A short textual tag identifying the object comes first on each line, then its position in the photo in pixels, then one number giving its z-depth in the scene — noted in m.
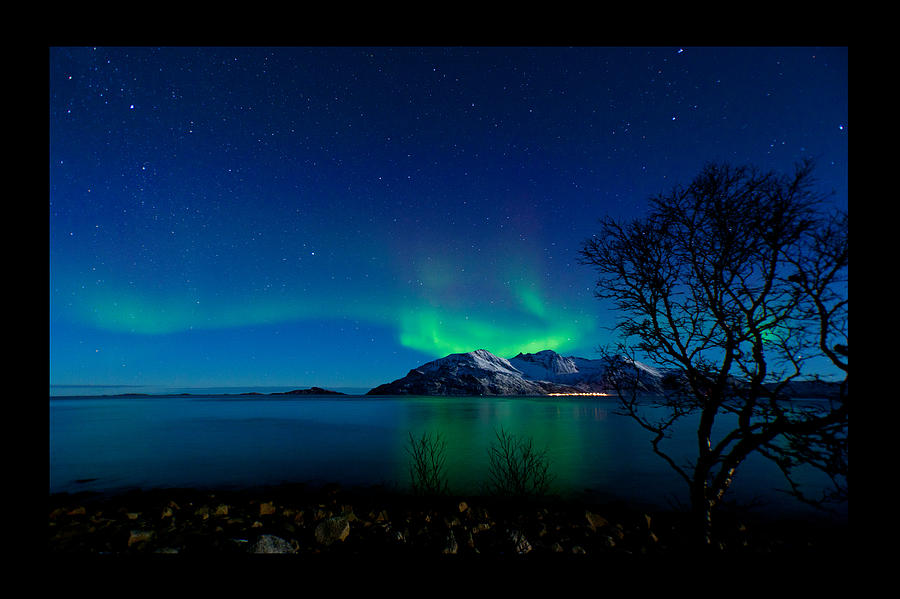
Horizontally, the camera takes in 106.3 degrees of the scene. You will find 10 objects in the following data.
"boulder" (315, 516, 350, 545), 5.93
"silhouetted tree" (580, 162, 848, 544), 3.38
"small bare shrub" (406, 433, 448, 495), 12.00
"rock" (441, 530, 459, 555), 5.55
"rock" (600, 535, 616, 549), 6.65
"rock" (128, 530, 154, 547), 6.05
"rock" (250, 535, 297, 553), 5.37
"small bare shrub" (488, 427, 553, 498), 11.64
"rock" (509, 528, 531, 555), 5.78
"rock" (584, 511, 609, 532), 7.75
